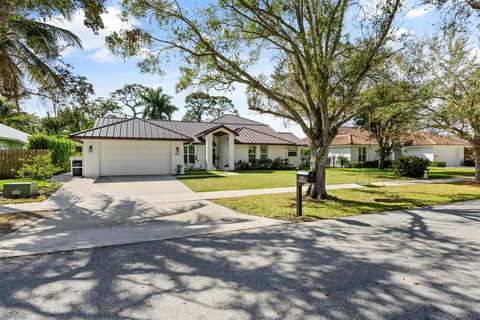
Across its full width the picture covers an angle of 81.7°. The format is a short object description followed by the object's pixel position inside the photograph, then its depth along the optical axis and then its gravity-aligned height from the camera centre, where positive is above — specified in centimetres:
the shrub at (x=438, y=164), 3331 -43
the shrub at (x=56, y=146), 1842 +114
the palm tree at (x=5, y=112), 3103 +576
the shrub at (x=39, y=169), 1264 -34
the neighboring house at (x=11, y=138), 2173 +192
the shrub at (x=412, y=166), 2002 -44
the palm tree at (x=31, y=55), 1125 +460
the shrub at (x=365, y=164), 3203 -38
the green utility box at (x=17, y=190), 1028 -102
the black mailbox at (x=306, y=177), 783 -45
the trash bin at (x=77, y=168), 1875 -40
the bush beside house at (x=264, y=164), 2651 -30
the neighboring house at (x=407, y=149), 3366 +148
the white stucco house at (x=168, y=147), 1881 +123
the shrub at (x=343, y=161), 3300 -2
